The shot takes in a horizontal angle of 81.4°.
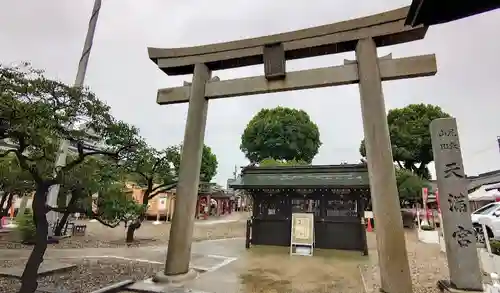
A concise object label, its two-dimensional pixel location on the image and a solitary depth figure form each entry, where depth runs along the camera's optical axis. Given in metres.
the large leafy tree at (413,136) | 26.14
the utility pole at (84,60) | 10.66
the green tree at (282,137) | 33.00
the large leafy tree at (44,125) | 4.32
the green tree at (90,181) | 5.84
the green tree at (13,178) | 8.53
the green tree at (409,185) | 20.92
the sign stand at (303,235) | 10.23
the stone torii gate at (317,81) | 4.86
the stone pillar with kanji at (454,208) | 5.35
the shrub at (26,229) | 11.41
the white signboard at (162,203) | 25.05
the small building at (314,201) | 11.09
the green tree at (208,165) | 32.19
